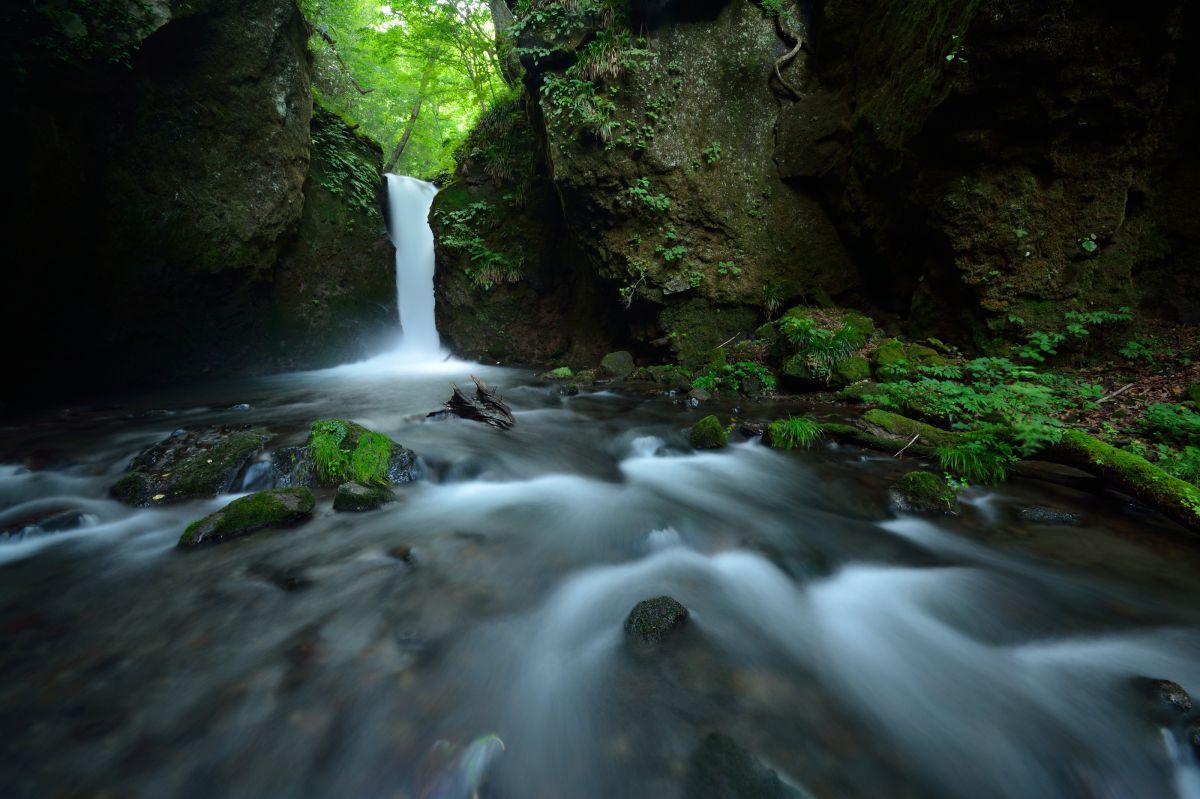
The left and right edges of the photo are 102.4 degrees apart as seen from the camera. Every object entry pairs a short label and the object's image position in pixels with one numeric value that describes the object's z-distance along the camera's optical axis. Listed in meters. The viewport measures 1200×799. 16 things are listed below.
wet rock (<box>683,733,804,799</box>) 1.56
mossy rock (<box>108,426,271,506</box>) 3.79
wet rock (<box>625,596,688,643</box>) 2.32
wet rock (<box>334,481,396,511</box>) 3.62
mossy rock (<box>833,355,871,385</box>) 6.27
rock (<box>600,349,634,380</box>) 9.25
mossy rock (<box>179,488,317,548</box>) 3.15
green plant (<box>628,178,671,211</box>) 8.44
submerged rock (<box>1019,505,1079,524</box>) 3.31
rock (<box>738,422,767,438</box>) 5.35
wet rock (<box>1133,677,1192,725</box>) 1.77
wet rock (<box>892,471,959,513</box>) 3.54
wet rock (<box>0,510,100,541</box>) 3.26
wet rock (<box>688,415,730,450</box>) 5.18
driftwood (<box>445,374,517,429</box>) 6.13
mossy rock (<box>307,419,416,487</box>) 4.06
